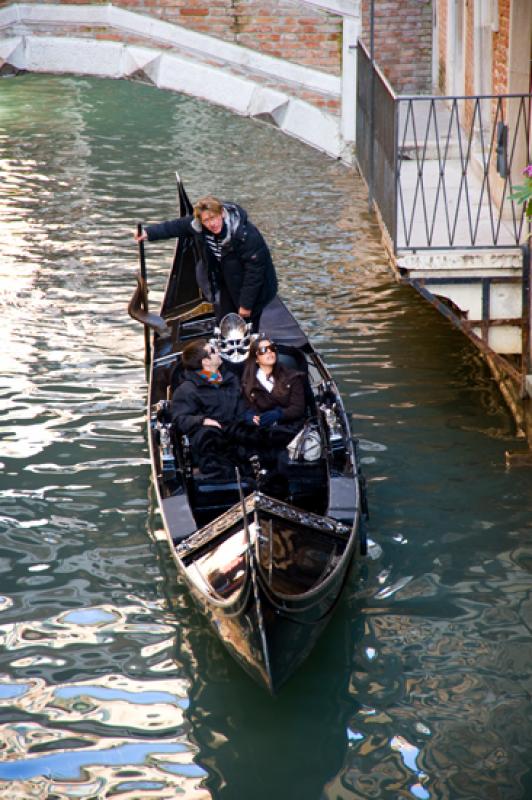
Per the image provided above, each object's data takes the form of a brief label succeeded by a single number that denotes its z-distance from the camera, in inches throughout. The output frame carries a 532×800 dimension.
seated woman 395.5
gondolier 431.2
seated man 383.2
